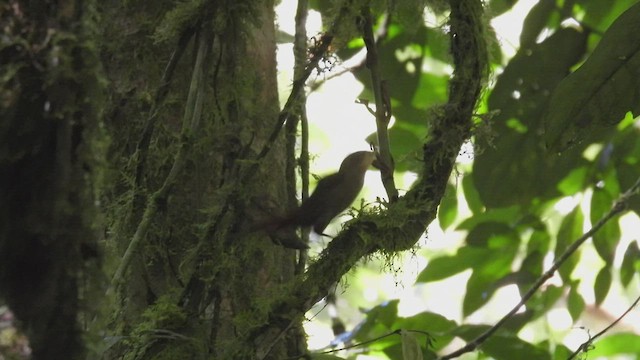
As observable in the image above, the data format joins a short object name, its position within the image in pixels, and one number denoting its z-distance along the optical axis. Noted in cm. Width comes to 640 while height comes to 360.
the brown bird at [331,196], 524
